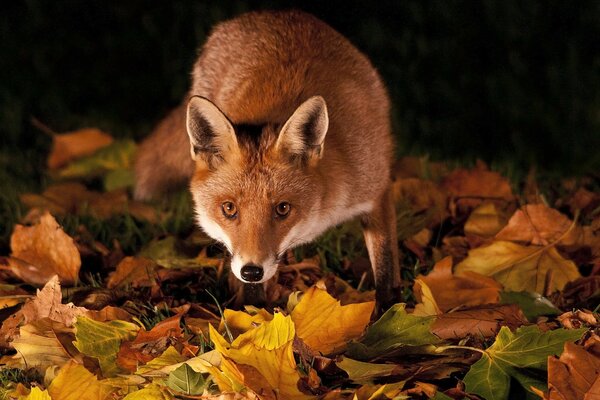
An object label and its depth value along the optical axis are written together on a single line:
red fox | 6.98
